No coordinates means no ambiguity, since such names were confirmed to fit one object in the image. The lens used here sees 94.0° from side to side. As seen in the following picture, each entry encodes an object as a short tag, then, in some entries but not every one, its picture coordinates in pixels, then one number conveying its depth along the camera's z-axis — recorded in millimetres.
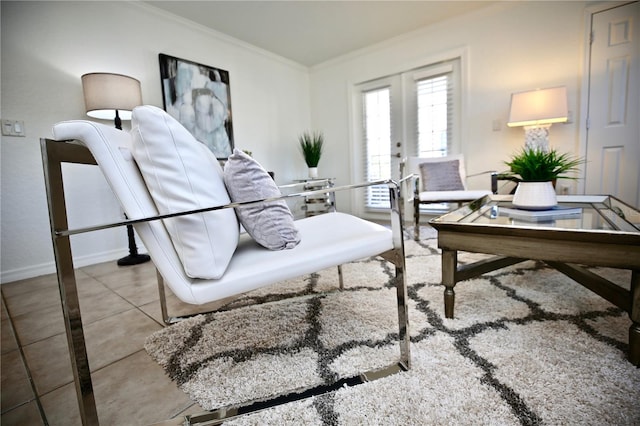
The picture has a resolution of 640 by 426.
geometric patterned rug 717
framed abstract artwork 2834
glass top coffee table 837
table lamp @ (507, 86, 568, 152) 2488
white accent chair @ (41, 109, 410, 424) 634
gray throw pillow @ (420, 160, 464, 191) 2816
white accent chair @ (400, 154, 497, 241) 2457
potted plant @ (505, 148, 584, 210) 1285
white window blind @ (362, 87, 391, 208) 3926
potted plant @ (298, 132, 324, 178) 3992
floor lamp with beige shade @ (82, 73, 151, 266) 2135
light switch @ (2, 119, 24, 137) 2031
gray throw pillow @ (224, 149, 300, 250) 893
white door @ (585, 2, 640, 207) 2441
